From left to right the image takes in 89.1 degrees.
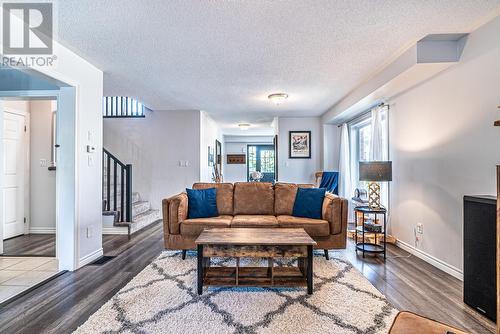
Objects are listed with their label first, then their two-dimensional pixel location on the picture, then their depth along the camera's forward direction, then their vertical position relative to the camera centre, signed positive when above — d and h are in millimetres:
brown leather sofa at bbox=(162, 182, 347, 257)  3082 -680
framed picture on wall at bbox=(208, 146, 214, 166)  6844 +330
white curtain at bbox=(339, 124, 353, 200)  5387 +16
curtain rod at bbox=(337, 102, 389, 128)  4020 +1018
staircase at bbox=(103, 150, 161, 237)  4430 -841
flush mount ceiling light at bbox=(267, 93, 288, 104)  4328 +1223
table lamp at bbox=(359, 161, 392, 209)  3203 -42
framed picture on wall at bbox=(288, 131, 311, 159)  6500 +607
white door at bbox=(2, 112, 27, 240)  4004 -92
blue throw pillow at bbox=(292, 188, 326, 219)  3365 -479
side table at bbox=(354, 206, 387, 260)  3233 -1036
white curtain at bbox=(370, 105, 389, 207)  3979 +466
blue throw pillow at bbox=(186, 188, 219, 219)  3359 -484
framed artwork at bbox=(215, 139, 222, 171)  8070 +491
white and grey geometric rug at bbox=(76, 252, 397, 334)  1766 -1108
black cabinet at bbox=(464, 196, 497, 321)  1854 -665
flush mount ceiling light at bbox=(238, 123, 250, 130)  7471 +1275
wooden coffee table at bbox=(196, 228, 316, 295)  2191 -748
